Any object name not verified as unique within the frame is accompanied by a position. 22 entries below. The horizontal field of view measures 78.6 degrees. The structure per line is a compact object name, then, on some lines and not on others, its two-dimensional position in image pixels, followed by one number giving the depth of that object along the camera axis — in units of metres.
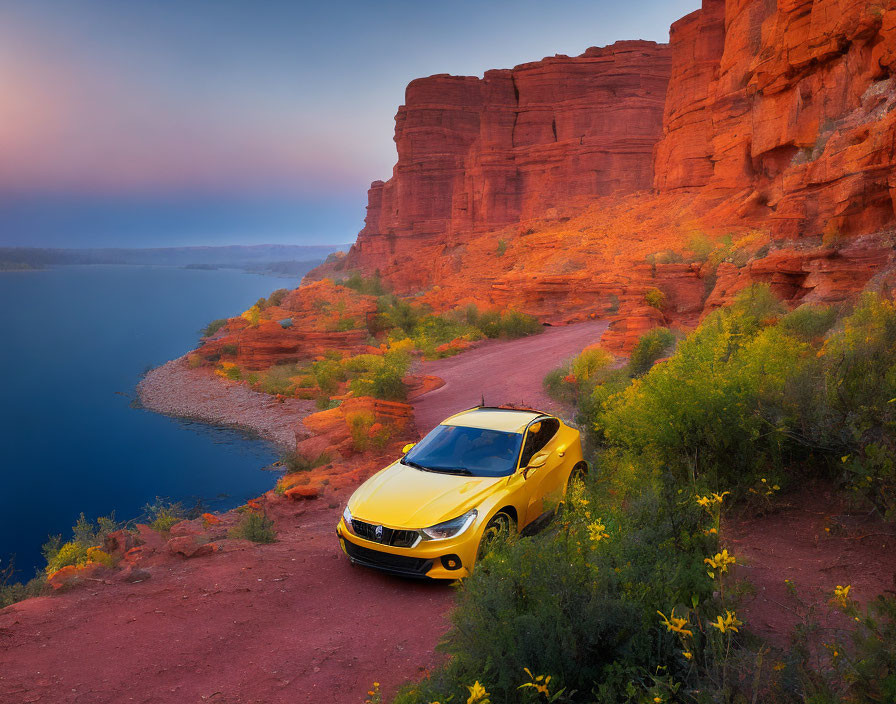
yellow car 5.15
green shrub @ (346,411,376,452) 13.59
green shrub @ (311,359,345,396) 23.19
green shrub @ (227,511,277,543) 7.46
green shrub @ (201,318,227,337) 53.05
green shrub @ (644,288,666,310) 19.38
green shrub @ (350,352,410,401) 16.80
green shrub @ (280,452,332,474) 13.68
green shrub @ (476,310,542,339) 26.14
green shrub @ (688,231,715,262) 22.92
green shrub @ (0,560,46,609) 6.48
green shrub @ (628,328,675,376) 13.53
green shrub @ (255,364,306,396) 24.89
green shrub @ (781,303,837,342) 9.58
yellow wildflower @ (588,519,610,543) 3.45
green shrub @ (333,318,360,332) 31.94
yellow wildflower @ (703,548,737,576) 2.63
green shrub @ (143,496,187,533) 9.73
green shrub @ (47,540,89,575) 8.01
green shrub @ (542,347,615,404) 12.94
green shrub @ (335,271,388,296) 53.03
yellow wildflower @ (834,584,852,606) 2.44
